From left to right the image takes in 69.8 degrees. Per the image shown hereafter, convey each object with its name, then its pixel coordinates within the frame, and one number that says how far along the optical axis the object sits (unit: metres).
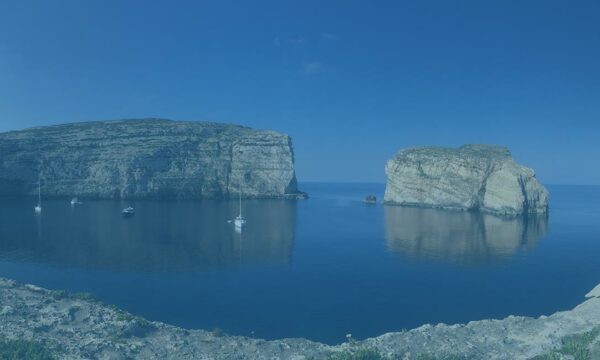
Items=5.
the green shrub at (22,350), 23.77
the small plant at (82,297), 36.83
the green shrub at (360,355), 25.98
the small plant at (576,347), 24.28
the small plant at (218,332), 32.67
